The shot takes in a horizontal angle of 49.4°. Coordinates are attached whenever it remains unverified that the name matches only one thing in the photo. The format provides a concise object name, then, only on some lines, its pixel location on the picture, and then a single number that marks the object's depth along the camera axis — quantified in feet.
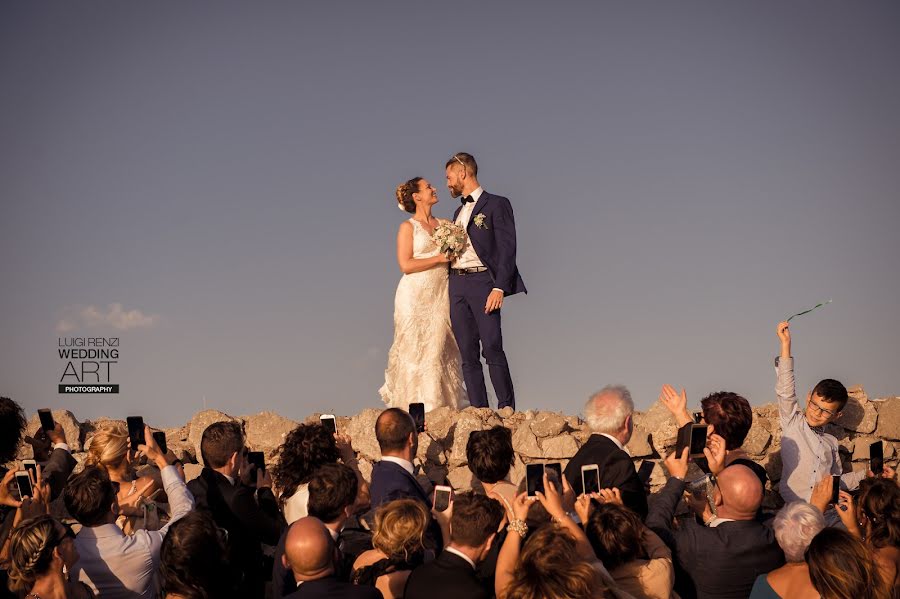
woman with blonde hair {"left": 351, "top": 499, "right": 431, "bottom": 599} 17.42
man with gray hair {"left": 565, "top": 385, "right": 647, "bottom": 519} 20.47
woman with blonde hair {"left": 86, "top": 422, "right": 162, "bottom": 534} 21.85
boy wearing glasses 24.25
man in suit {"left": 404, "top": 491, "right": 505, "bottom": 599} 16.44
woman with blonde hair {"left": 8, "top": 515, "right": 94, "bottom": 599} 16.57
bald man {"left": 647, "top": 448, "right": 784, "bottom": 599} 18.57
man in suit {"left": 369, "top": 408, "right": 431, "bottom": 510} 20.27
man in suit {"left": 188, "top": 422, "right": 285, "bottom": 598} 20.49
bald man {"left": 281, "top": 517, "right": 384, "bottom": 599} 15.96
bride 37.70
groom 36.73
